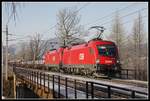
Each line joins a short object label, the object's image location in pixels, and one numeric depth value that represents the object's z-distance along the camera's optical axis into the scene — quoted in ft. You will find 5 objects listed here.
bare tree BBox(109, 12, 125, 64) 251.80
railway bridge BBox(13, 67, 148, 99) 48.57
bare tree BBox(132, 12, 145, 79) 236.71
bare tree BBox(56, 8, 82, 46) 248.97
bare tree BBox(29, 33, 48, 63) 310.74
